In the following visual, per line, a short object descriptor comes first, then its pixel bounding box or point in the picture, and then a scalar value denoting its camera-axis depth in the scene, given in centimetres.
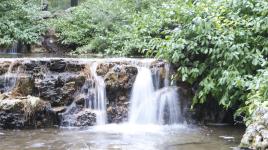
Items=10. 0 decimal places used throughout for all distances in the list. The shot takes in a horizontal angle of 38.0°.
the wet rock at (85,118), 797
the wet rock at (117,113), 827
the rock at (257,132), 542
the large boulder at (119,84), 841
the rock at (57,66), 863
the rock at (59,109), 809
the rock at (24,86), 823
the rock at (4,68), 849
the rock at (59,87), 829
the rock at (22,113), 767
